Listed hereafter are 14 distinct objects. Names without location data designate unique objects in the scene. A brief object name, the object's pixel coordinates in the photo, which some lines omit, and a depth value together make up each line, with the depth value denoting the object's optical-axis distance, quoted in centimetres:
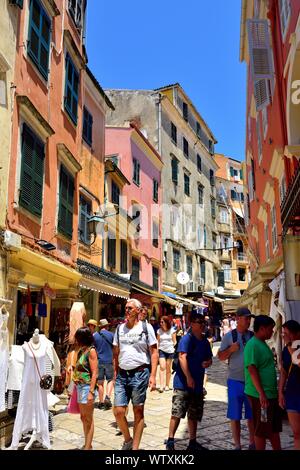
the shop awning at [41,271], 773
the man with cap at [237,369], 558
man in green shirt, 471
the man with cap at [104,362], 882
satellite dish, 2738
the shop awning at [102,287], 1177
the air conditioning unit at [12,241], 710
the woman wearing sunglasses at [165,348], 1084
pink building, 2177
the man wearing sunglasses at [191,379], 570
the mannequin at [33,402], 613
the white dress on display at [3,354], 649
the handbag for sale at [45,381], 635
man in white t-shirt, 558
